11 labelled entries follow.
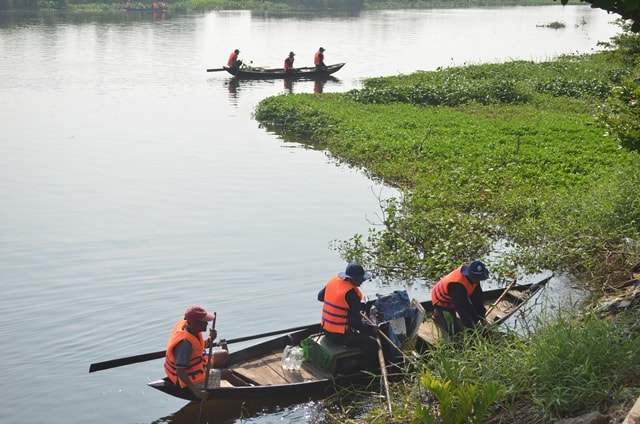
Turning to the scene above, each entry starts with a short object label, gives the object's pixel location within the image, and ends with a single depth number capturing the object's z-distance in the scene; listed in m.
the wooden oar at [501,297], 12.84
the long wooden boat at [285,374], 10.64
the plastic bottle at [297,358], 11.43
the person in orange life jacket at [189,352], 10.13
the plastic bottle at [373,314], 12.27
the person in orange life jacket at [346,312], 11.27
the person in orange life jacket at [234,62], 39.34
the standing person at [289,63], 39.38
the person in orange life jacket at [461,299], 11.61
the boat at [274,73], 39.31
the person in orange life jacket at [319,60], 40.34
